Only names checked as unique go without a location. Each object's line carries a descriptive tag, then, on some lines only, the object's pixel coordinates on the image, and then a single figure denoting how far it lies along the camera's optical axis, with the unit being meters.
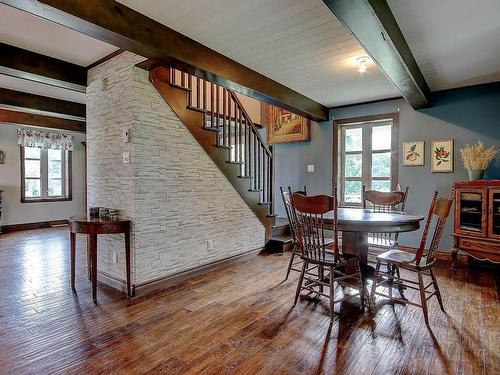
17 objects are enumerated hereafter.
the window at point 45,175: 6.81
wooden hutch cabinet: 3.57
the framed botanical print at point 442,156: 4.20
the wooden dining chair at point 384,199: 3.26
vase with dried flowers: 3.74
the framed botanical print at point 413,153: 4.42
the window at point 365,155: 4.75
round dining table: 2.41
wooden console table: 2.68
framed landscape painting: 5.47
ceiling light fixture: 3.09
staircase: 3.22
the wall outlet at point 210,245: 3.62
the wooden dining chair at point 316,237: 2.34
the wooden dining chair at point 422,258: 2.29
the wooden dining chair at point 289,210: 2.74
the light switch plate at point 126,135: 2.88
